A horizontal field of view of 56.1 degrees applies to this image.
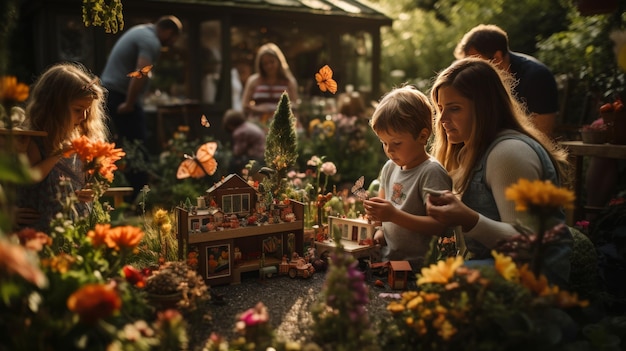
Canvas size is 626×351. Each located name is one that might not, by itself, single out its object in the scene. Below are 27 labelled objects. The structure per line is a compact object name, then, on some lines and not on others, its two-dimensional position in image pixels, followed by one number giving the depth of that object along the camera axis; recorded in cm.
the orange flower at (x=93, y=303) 171
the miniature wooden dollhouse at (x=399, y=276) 300
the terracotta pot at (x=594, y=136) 452
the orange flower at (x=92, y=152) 270
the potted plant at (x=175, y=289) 243
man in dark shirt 482
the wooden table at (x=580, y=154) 433
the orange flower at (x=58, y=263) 207
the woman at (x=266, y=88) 848
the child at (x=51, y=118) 330
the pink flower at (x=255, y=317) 214
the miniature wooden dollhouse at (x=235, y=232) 295
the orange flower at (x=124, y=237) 219
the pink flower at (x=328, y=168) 395
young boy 287
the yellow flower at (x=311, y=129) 819
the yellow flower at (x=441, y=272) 213
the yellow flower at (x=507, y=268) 216
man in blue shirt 705
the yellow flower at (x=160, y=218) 314
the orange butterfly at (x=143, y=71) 348
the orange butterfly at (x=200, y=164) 308
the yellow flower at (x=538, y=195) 197
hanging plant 295
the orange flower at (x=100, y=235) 223
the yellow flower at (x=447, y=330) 202
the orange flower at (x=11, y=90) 191
